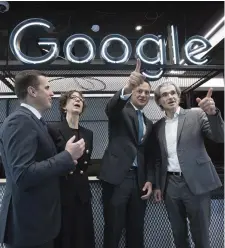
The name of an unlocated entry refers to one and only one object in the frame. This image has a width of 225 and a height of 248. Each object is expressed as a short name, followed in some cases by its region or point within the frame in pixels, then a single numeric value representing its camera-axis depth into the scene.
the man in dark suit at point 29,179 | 1.22
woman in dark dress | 1.72
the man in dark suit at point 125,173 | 1.89
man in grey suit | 1.83
